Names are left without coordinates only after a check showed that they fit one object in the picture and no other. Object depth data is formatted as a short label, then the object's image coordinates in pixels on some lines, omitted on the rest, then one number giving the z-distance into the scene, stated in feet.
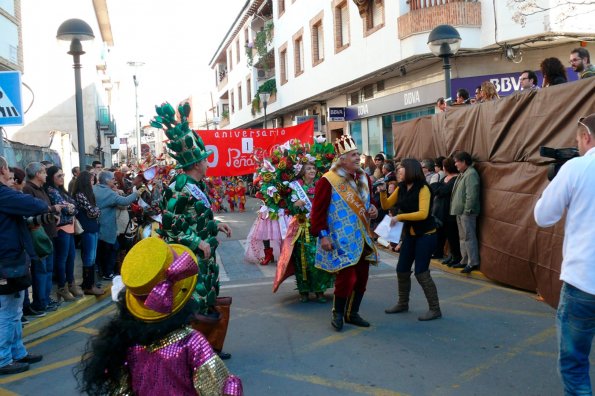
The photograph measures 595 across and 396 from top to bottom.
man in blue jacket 15.85
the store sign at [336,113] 61.77
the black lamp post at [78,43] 28.71
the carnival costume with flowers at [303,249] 22.61
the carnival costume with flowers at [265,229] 28.19
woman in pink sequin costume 7.03
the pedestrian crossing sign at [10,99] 21.16
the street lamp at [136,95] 127.06
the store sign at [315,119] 76.28
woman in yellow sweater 19.17
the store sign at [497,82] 44.37
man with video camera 9.66
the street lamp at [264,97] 83.61
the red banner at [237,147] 47.26
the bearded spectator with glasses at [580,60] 22.54
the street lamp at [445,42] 30.68
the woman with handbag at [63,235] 22.68
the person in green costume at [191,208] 14.05
